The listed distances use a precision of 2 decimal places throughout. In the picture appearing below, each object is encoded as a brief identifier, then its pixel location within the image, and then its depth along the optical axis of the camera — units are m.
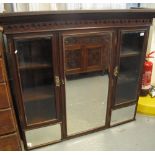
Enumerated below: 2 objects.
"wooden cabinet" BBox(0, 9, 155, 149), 1.31
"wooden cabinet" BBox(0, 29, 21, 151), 1.25
